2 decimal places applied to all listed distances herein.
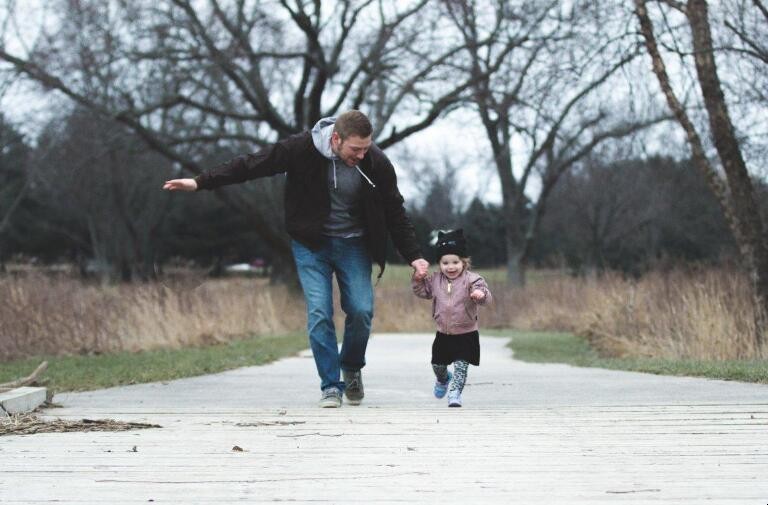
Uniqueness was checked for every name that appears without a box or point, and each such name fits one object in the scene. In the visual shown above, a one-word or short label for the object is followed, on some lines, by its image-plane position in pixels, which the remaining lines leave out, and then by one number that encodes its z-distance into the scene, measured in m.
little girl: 13.84
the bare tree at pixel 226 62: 48.81
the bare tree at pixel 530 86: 28.78
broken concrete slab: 12.23
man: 13.26
